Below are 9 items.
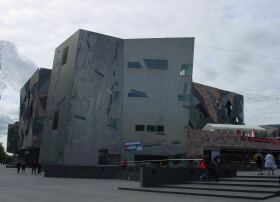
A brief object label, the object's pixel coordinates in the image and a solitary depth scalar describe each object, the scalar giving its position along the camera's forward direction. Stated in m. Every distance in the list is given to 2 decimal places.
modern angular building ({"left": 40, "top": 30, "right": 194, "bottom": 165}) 33.89
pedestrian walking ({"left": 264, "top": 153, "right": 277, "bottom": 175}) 13.91
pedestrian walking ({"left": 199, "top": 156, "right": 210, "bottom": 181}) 13.51
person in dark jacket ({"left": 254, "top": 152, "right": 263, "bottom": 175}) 14.49
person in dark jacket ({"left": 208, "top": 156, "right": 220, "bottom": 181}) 13.38
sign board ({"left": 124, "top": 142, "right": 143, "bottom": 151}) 27.74
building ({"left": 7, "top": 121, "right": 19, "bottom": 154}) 76.93
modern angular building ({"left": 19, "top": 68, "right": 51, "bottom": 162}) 46.73
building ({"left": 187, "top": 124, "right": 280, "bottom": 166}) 36.72
